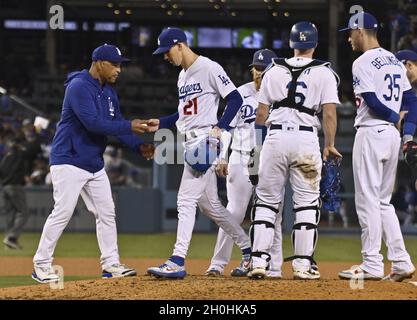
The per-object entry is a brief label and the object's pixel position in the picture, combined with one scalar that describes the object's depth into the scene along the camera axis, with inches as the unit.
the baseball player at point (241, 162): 723.4
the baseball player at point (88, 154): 643.5
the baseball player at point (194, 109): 631.8
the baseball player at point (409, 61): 701.3
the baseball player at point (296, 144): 614.2
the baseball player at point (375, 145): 628.4
